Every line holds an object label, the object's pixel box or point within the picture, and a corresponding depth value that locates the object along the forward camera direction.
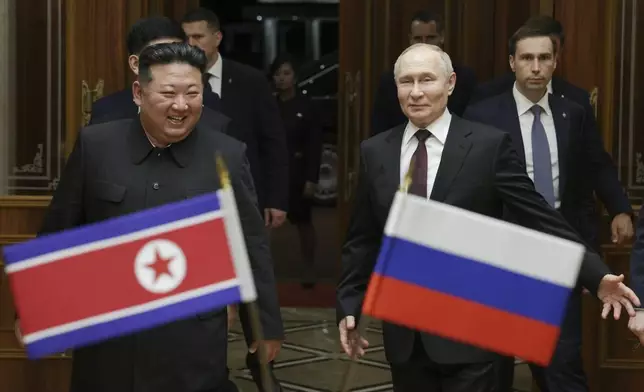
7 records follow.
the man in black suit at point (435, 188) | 3.47
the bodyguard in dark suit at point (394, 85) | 5.64
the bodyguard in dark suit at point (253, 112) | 5.36
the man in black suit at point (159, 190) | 3.10
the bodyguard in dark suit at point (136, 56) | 4.30
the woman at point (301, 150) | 8.47
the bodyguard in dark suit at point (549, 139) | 4.68
